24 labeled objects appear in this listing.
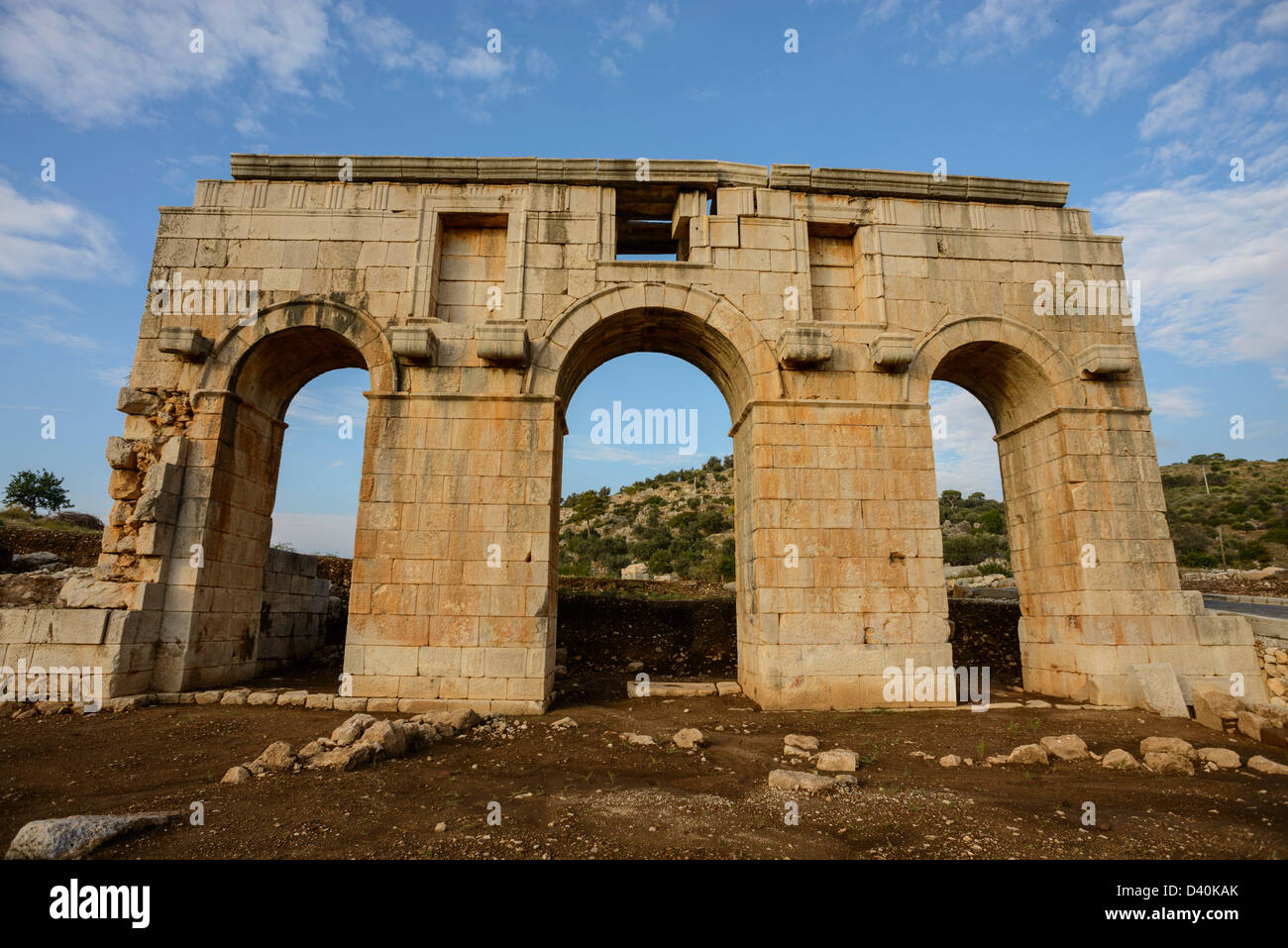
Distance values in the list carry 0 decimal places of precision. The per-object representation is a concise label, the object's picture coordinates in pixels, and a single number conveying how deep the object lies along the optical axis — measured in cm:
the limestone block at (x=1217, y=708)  688
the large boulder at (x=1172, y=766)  543
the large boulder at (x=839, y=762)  541
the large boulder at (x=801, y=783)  482
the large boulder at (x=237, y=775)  495
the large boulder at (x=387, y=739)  560
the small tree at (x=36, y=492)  2514
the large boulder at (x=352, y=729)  586
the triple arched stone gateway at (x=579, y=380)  798
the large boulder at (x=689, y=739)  621
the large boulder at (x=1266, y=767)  535
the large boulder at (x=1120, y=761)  559
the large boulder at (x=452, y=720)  668
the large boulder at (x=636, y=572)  2856
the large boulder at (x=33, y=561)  1440
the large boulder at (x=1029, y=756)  571
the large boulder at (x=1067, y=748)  582
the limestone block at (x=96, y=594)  765
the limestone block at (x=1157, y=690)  754
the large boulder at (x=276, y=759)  520
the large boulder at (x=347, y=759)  523
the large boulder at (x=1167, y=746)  569
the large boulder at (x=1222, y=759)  557
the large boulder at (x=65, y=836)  348
